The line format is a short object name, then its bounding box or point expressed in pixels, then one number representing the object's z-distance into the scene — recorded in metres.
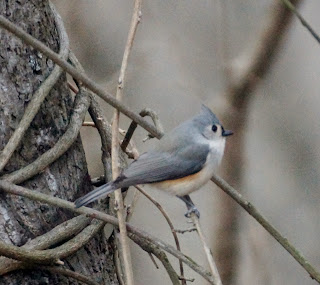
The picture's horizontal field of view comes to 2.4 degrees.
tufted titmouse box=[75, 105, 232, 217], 6.45
